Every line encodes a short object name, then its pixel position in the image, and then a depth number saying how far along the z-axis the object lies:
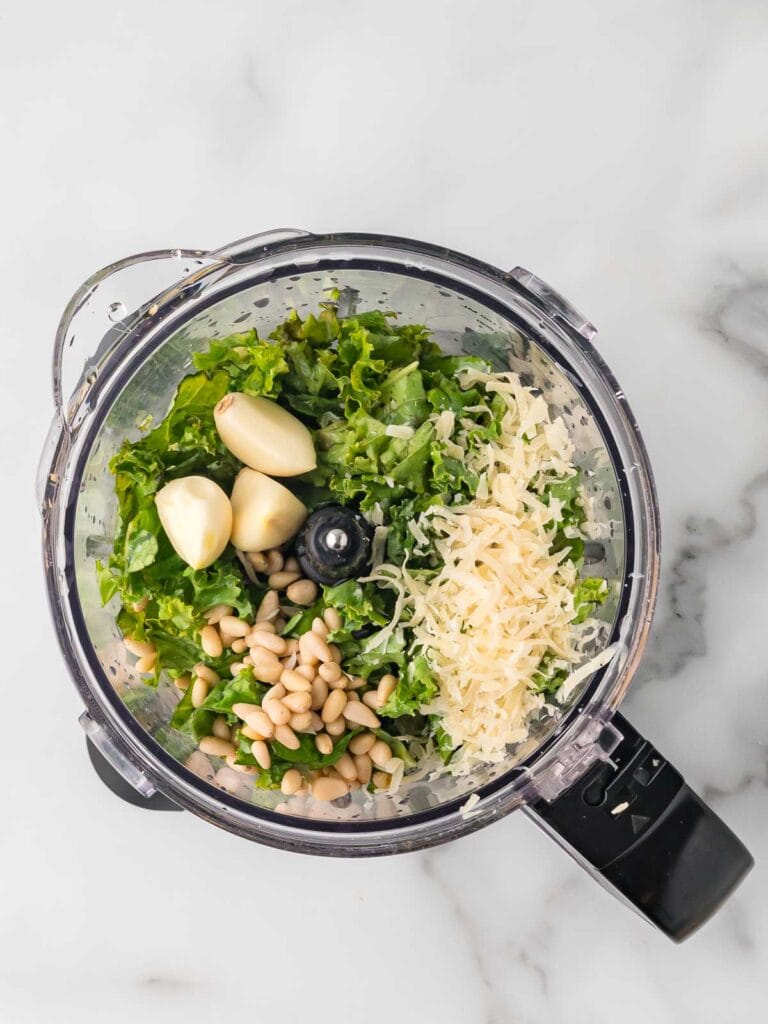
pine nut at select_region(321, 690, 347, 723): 0.42
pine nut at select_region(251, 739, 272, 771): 0.41
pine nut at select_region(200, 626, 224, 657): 0.42
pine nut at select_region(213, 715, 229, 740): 0.43
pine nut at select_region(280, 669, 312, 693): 0.42
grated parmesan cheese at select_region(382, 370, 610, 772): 0.41
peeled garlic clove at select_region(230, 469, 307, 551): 0.42
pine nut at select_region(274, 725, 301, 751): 0.42
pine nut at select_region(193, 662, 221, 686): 0.43
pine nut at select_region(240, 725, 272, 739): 0.42
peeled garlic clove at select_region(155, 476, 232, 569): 0.41
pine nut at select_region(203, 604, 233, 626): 0.42
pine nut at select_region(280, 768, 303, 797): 0.42
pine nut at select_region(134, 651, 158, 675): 0.43
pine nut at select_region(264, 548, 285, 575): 0.44
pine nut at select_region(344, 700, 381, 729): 0.42
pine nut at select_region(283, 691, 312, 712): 0.42
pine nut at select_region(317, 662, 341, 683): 0.42
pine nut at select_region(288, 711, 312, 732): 0.42
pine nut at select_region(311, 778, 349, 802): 0.43
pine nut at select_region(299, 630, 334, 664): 0.42
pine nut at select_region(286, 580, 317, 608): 0.43
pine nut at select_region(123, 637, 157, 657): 0.43
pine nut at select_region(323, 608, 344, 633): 0.42
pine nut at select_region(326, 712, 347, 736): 0.43
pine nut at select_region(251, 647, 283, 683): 0.42
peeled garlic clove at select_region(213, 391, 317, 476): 0.42
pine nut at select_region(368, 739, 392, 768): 0.43
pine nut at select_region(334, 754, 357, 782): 0.43
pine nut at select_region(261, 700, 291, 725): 0.42
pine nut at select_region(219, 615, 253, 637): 0.42
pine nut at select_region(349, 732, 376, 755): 0.43
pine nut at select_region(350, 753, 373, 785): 0.43
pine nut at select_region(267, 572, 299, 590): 0.44
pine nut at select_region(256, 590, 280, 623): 0.43
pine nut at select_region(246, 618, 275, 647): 0.42
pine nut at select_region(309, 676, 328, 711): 0.42
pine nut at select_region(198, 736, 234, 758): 0.43
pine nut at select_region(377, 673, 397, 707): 0.42
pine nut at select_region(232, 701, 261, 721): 0.42
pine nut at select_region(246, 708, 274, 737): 0.41
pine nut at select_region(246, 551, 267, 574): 0.43
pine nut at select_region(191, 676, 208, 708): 0.42
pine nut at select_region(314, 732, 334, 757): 0.42
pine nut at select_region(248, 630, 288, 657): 0.42
